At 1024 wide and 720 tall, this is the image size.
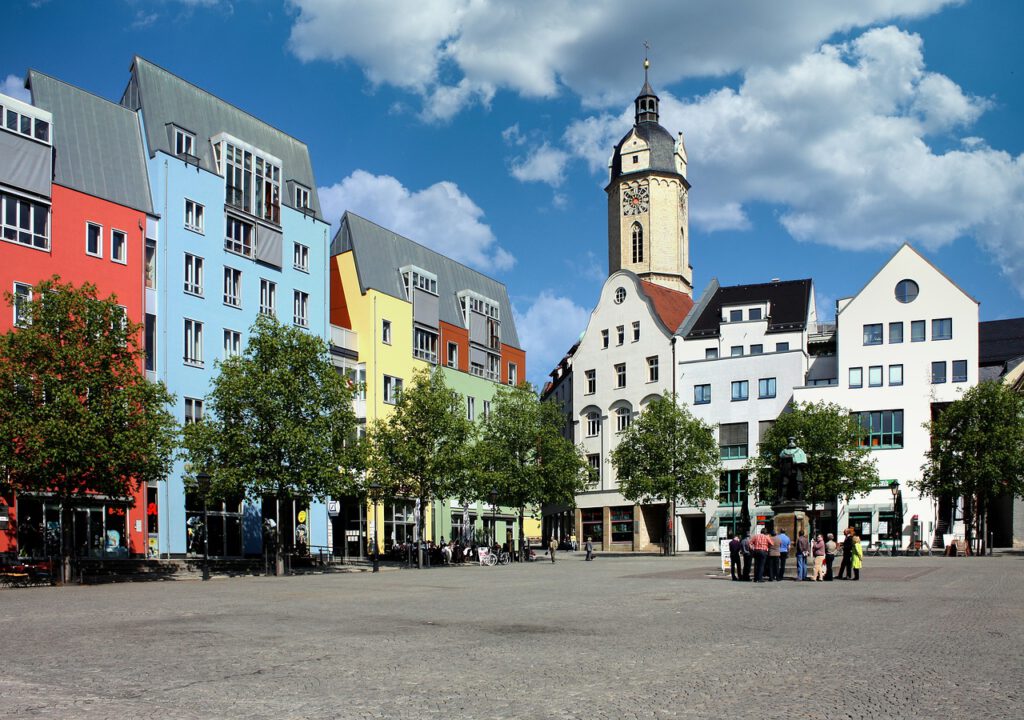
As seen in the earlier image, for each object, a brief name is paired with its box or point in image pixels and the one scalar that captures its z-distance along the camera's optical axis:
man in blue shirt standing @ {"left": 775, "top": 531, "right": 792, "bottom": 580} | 34.00
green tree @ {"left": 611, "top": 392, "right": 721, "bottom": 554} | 68.62
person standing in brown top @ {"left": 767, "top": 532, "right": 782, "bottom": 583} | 33.59
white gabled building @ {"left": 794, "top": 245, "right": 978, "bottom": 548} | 72.25
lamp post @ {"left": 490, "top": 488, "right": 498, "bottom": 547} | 76.84
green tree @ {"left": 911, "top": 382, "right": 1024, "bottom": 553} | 62.00
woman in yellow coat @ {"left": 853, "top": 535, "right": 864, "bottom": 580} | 33.25
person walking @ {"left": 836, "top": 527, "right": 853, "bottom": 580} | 33.72
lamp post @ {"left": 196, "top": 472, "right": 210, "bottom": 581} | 43.63
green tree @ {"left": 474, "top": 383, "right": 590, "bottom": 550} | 64.12
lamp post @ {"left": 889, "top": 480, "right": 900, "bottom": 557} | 67.86
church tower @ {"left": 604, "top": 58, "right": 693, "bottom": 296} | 107.56
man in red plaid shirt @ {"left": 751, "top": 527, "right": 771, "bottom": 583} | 32.62
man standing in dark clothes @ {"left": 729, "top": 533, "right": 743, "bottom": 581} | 33.54
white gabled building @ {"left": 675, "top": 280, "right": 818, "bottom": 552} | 78.94
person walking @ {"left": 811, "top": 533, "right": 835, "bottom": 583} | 33.38
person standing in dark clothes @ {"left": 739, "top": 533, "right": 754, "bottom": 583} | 33.47
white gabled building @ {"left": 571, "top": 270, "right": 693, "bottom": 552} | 84.44
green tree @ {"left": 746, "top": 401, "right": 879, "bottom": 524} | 66.62
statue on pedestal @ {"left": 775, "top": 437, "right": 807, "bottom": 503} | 38.88
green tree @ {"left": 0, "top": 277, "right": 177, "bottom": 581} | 34.62
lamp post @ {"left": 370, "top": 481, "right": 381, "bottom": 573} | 53.56
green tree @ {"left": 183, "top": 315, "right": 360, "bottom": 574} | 43.25
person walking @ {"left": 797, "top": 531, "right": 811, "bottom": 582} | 34.28
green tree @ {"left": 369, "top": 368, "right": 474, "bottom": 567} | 52.16
